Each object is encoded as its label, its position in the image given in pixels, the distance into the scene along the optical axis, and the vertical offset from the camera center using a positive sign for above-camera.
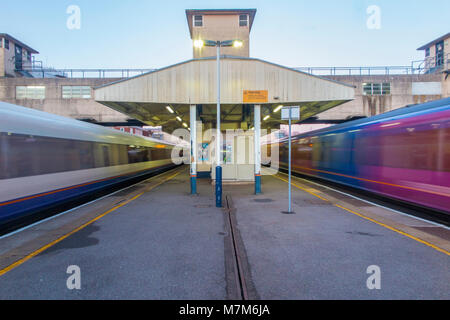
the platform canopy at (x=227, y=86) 10.65 +2.78
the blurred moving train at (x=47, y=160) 5.96 -0.21
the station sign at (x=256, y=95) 10.77 +2.40
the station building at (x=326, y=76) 23.81 +5.56
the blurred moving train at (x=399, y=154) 6.73 -0.12
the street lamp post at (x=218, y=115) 8.66 +1.33
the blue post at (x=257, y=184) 11.05 -1.39
